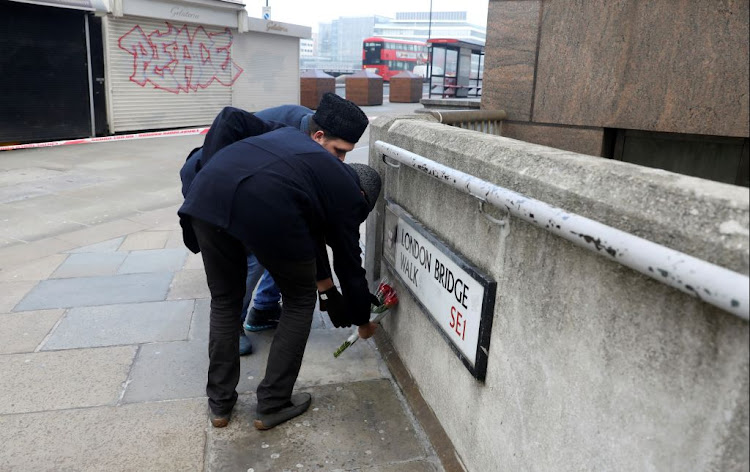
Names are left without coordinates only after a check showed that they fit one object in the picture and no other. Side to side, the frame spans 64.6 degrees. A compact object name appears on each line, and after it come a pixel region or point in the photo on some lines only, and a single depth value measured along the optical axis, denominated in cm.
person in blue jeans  284
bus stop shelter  2394
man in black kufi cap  234
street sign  214
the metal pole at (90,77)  1219
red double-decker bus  3903
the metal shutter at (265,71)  1662
